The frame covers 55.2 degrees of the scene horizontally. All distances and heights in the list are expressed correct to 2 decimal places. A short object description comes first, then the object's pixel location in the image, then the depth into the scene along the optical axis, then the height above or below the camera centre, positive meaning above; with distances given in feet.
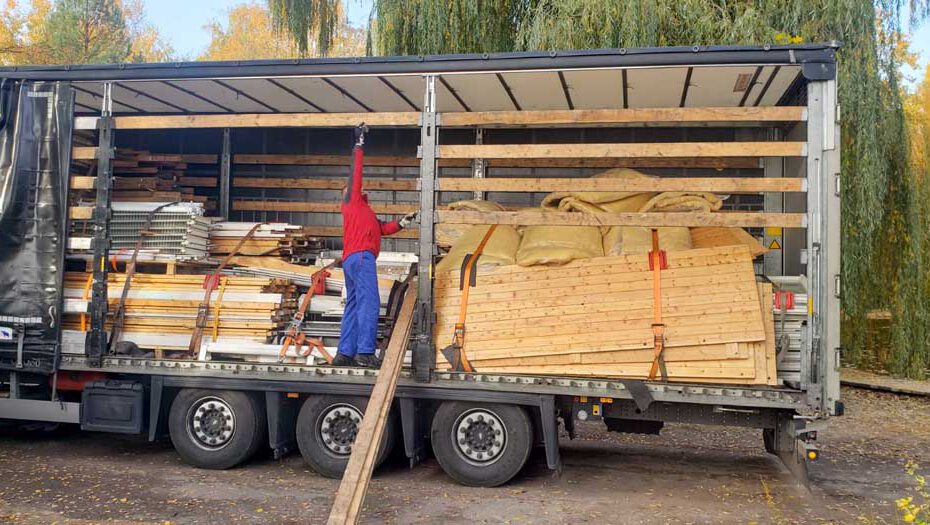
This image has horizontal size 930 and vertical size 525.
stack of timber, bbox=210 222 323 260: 33.30 +1.80
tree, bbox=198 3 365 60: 141.90 +40.64
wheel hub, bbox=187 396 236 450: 28.89 -4.47
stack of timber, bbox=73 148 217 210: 35.55 +4.54
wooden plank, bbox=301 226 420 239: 37.52 +2.43
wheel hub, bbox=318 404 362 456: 27.91 -4.38
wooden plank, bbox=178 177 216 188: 38.78 +4.55
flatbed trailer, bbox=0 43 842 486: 24.35 +1.97
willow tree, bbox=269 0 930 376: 40.34 +11.95
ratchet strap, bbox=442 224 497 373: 26.81 -1.47
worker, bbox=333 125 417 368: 27.78 +0.50
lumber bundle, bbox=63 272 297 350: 29.35 -0.73
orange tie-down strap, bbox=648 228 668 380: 25.08 -0.35
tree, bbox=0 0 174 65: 91.20 +27.31
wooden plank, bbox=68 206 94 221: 29.43 +2.33
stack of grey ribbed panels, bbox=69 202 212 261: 31.53 +1.96
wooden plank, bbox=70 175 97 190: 29.35 +3.32
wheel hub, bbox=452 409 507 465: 26.86 -4.41
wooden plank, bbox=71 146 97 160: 29.50 +4.36
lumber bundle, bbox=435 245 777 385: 24.85 -0.71
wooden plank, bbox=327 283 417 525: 21.17 -3.74
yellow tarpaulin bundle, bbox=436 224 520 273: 27.78 +1.42
